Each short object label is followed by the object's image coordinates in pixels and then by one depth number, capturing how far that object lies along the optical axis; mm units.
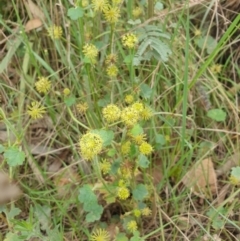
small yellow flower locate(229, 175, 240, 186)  491
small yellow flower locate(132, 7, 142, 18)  517
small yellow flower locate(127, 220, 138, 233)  473
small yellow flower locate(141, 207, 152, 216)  489
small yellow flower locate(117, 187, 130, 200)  454
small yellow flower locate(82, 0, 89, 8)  448
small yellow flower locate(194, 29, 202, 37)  568
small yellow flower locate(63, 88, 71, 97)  484
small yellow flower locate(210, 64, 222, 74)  563
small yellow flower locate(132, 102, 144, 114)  418
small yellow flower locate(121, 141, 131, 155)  444
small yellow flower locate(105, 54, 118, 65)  465
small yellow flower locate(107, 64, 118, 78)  461
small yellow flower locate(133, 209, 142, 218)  475
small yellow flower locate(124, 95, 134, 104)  456
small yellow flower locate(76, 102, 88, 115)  481
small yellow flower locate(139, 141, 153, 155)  440
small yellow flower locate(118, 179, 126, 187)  458
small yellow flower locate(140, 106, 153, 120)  440
